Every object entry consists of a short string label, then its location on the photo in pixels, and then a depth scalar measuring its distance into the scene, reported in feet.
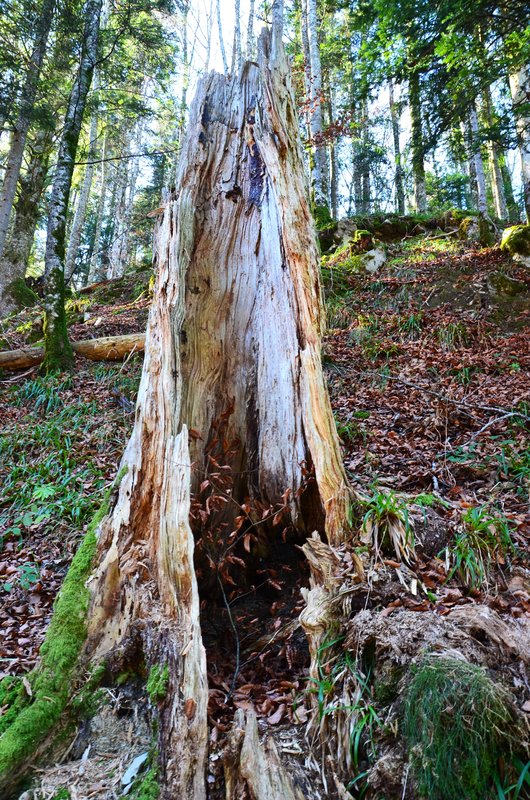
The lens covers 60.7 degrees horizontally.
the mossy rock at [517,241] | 30.27
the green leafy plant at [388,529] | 8.98
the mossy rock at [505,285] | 27.37
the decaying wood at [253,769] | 5.74
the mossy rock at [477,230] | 34.76
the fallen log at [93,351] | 26.58
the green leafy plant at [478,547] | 8.86
